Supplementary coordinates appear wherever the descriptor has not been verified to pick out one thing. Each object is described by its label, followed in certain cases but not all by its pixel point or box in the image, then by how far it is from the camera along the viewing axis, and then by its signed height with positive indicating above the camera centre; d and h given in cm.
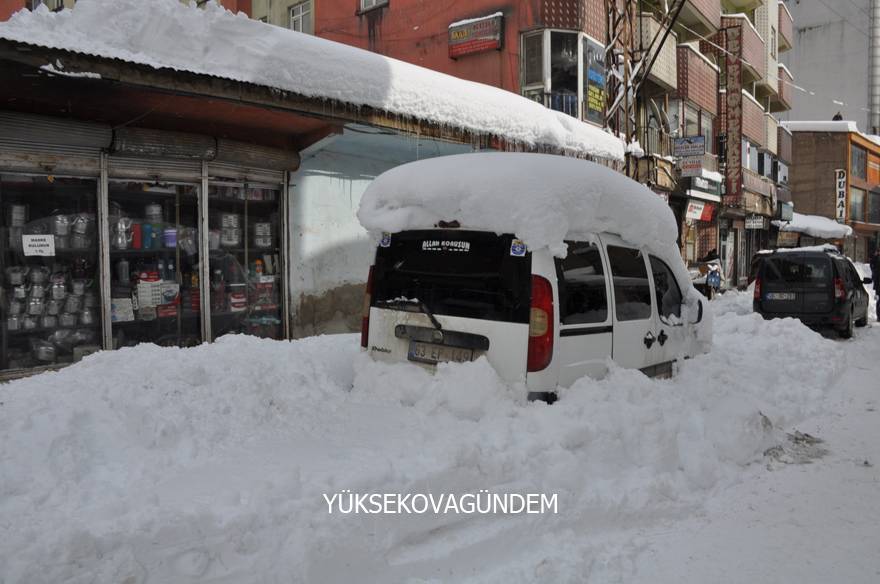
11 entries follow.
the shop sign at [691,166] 2039 +318
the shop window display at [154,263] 809 +8
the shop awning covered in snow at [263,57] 646 +253
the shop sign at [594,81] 1540 +451
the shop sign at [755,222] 2969 +202
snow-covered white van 454 -2
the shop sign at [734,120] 2481 +567
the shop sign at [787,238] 3716 +158
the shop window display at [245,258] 909 +15
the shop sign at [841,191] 4209 +484
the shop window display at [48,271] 720 -2
